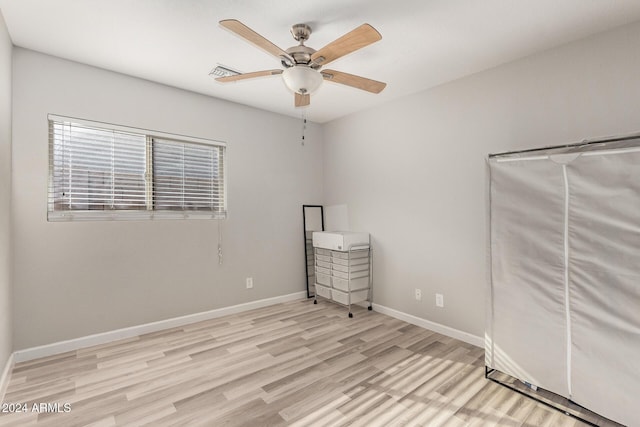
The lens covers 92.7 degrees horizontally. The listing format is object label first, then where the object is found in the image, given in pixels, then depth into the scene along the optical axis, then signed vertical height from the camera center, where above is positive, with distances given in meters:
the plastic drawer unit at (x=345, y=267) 3.54 -0.64
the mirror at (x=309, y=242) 4.25 -0.38
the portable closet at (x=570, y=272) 1.63 -0.37
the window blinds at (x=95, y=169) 2.62 +0.44
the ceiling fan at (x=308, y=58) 1.66 +0.98
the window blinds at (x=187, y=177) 3.16 +0.43
